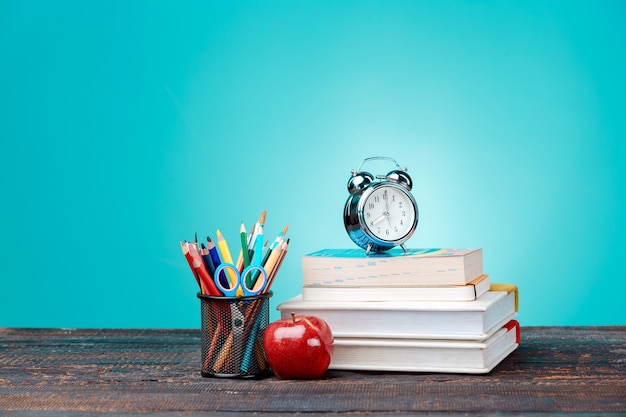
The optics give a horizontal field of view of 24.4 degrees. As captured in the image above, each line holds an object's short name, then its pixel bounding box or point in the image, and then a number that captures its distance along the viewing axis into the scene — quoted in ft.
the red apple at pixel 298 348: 5.77
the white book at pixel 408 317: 5.90
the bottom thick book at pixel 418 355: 5.86
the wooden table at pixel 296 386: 5.32
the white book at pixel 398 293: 5.98
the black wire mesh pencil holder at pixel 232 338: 5.92
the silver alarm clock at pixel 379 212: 6.22
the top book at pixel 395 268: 5.98
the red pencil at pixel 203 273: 5.91
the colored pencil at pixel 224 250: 6.11
